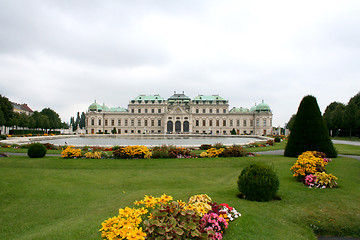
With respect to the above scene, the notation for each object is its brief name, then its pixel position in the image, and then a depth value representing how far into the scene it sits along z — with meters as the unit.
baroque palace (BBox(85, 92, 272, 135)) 98.25
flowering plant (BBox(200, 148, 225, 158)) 19.43
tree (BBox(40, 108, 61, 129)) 87.72
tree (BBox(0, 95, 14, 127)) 55.61
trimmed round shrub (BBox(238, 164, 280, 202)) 8.09
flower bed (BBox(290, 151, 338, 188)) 9.76
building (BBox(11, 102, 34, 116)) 99.94
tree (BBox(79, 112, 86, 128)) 124.25
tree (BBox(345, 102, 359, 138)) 50.91
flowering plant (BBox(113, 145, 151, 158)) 18.45
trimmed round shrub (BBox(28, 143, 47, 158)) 18.58
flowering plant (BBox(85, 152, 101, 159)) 18.66
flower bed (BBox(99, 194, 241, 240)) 3.94
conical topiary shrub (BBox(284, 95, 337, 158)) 17.22
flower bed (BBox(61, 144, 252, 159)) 18.59
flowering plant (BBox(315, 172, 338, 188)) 9.67
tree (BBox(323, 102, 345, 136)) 56.59
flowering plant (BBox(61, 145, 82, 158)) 18.59
